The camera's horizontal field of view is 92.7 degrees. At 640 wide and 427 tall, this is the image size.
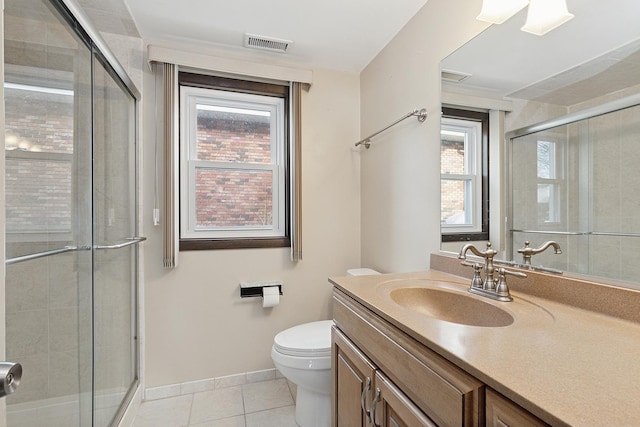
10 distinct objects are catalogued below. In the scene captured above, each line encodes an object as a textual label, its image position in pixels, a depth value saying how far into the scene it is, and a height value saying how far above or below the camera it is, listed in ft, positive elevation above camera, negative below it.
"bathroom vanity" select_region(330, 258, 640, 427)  1.67 -0.97
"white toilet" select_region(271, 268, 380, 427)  4.94 -2.50
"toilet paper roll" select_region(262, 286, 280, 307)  6.61 -1.77
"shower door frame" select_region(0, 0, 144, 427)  1.88 +1.17
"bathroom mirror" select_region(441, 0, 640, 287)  2.83 +0.81
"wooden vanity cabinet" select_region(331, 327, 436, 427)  2.72 -1.92
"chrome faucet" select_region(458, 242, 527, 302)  3.42 -0.77
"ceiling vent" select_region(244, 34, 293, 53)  6.14 +3.56
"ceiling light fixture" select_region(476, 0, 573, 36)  3.32 +2.32
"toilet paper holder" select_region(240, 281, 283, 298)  6.68 -1.61
